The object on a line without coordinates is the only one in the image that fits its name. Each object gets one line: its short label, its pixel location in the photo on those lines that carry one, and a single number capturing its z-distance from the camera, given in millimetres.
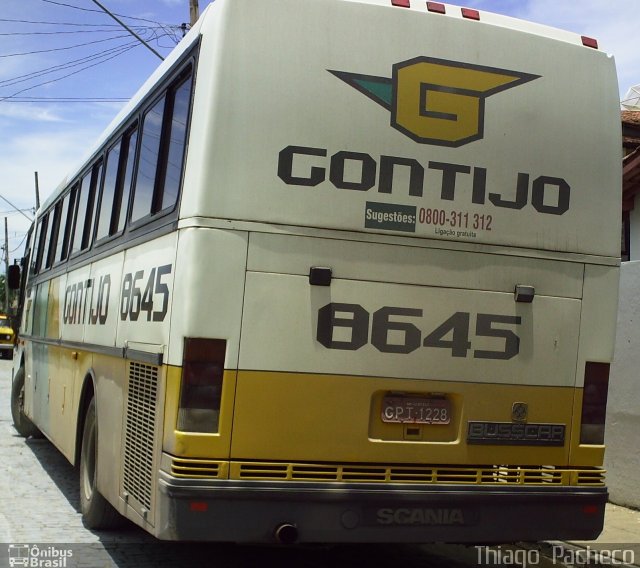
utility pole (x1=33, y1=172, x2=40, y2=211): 51469
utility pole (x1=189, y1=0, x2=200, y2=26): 20594
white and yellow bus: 5095
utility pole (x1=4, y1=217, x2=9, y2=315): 75175
